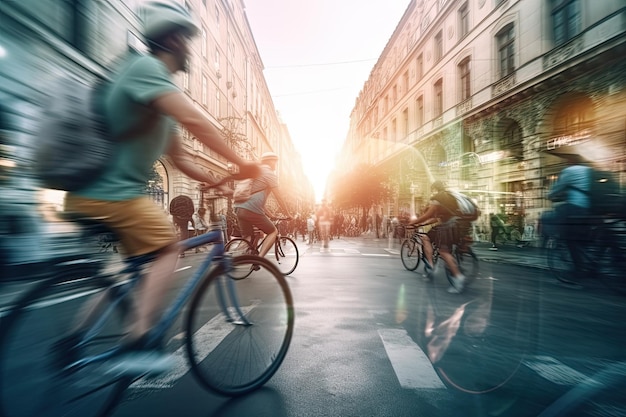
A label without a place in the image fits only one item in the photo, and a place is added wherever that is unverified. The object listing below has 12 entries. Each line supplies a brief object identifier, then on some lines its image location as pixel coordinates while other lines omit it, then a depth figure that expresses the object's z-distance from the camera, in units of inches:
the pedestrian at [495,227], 564.7
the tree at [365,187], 1472.7
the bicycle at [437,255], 232.5
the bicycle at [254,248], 244.7
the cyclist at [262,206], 225.0
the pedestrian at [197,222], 514.1
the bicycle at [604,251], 173.3
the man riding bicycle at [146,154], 67.4
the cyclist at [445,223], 223.8
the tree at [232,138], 668.4
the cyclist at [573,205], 192.5
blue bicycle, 64.9
